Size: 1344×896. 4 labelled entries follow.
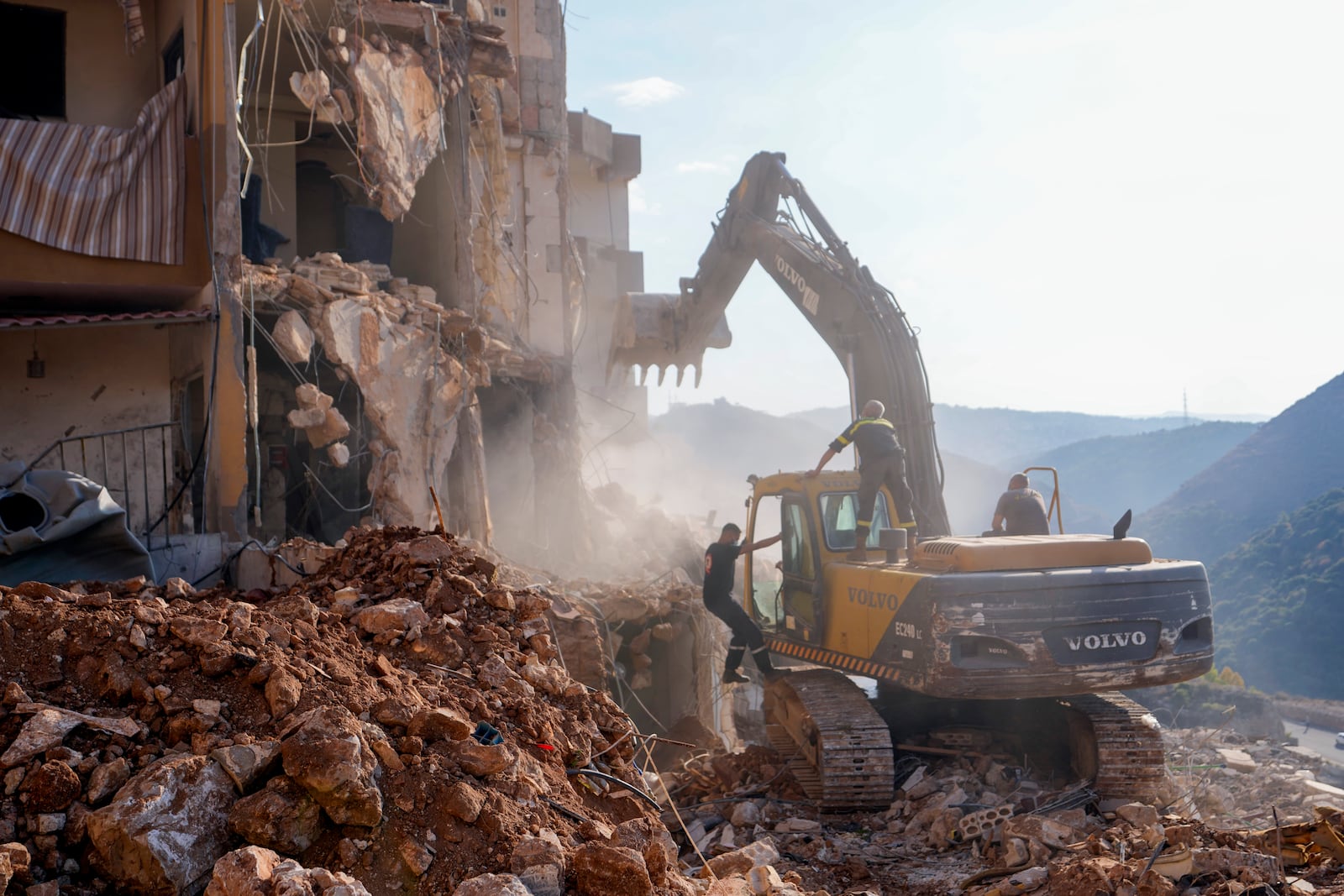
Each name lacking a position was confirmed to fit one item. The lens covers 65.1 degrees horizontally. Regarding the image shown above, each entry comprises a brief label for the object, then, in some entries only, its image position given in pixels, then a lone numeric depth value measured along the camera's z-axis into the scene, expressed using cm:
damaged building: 965
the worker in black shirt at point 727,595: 937
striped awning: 952
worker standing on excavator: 816
